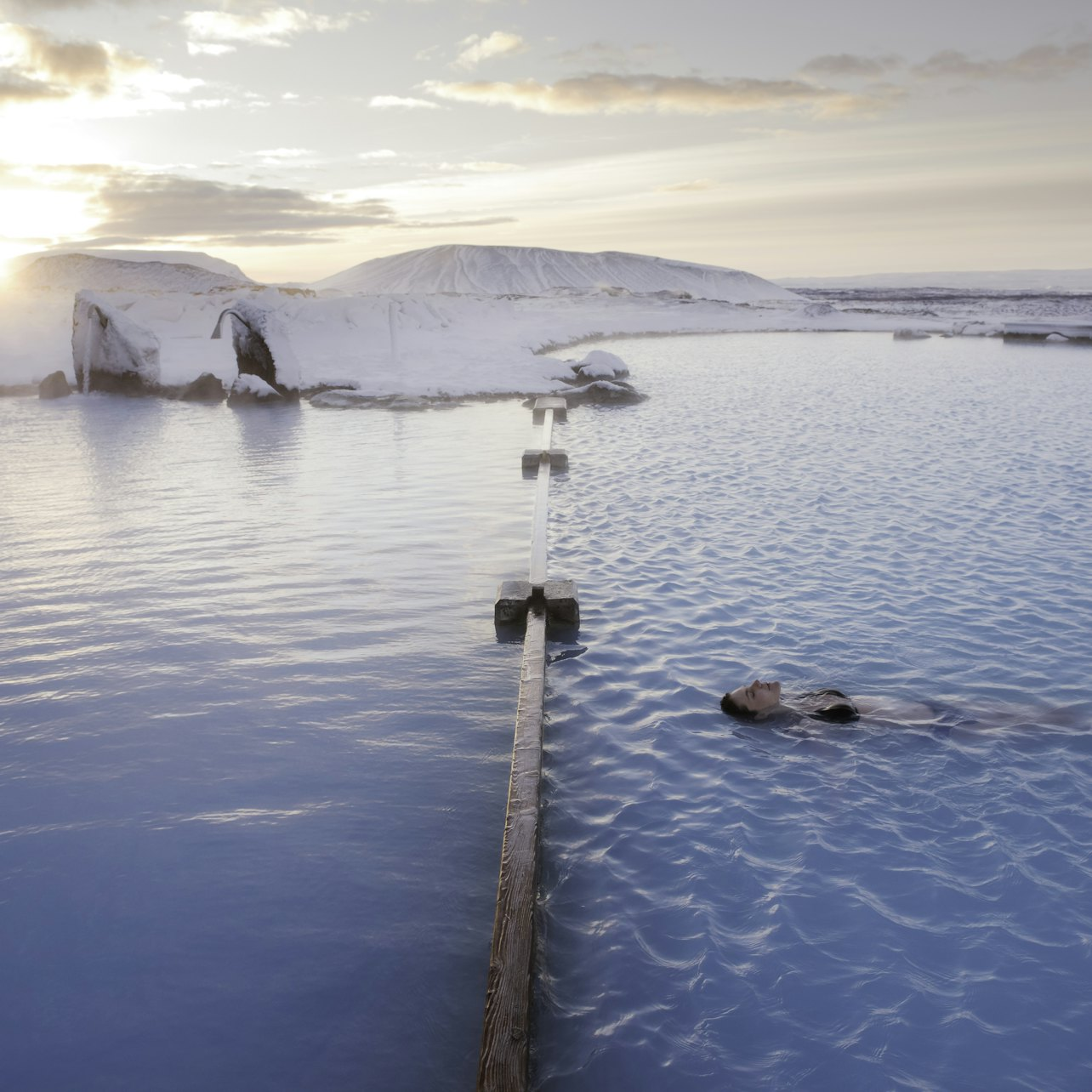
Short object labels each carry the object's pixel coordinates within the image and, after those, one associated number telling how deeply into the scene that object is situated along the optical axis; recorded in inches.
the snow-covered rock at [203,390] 741.9
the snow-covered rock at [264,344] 716.7
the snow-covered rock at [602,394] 708.7
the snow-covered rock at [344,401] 686.5
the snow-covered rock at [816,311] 2163.1
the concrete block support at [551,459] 442.0
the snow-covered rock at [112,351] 752.3
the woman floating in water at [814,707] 188.7
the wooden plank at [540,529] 257.3
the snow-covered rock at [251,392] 705.6
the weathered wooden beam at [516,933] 97.8
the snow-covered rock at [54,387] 749.3
